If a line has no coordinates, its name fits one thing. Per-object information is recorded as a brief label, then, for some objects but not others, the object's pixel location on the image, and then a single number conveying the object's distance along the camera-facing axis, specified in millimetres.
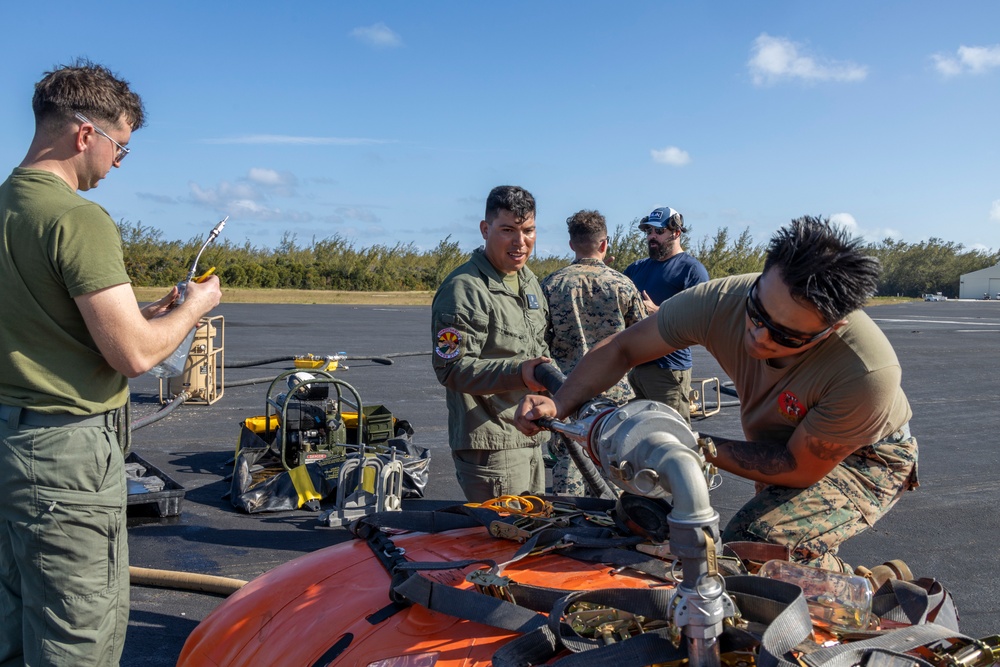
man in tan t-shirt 2430
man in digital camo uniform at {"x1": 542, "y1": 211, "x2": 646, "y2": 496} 5520
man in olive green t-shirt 2375
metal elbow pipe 1623
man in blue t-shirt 5926
